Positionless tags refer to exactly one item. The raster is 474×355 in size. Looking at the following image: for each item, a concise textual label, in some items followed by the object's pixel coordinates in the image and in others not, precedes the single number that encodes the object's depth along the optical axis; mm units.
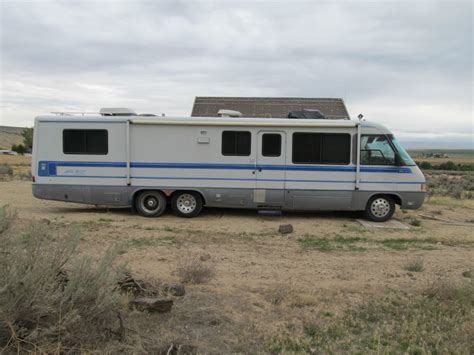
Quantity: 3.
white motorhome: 9984
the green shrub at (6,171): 22541
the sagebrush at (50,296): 2777
